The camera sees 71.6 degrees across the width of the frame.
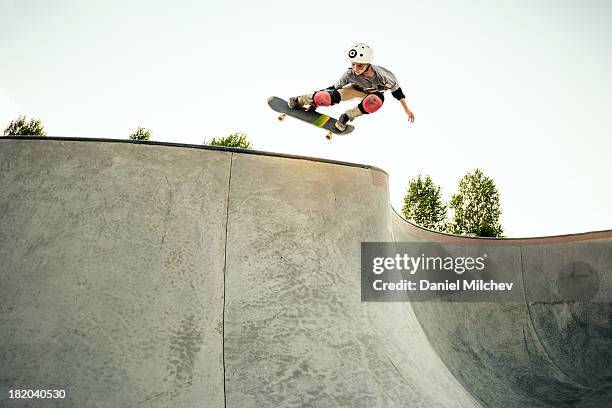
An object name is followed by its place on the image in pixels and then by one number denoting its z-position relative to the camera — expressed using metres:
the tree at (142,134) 30.56
